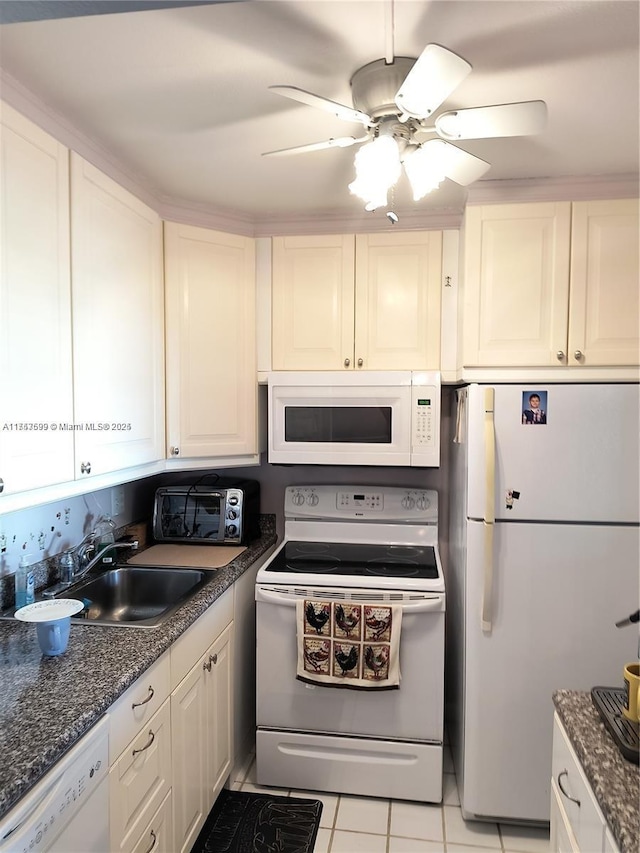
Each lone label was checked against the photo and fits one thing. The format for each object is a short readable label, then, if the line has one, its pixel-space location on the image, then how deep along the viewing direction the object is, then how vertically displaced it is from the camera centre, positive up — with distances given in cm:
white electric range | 209 -117
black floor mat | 191 -156
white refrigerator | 195 -57
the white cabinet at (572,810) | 101 -84
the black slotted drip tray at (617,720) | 106 -67
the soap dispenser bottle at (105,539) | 212 -53
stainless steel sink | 204 -72
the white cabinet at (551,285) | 201 +48
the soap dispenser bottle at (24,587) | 171 -57
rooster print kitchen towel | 206 -91
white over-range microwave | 229 -3
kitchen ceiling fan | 112 +68
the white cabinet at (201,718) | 166 -106
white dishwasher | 97 -80
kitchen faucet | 192 -56
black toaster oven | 252 -50
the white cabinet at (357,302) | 235 +49
